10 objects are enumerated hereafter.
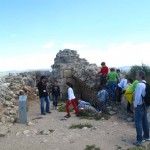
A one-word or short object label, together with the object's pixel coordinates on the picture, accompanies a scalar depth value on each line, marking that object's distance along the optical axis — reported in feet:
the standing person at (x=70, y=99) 23.60
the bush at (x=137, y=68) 34.34
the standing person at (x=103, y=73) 27.91
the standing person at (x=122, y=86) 25.23
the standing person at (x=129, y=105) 24.56
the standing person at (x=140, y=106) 15.88
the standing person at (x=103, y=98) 25.32
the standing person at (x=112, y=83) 26.04
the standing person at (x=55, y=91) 27.12
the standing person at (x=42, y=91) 24.97
